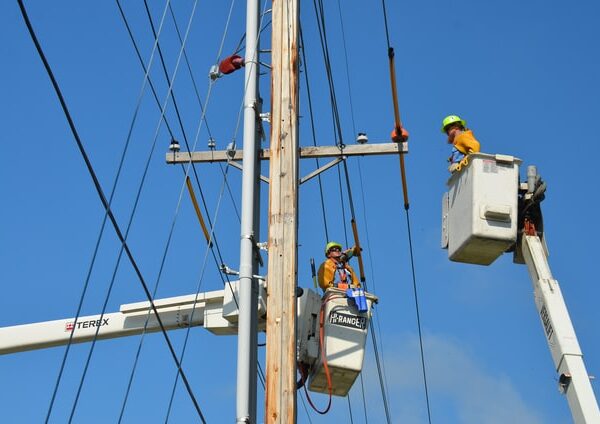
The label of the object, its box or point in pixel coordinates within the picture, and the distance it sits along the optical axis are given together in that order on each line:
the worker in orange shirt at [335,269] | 16.14
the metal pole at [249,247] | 12.87
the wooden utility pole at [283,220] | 13.15
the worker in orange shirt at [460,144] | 14.22
